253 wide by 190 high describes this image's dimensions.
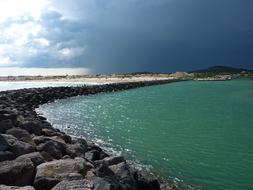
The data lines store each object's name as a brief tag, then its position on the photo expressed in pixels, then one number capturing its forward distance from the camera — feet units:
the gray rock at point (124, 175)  21.34
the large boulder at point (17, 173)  19.33
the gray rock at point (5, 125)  30.80
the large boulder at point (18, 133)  28.70
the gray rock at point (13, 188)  16.92
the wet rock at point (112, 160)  25.21
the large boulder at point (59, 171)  18.48
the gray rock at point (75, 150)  27.75
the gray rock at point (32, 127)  34.42
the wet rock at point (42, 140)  28.23
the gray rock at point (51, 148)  25.51
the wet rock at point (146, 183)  23.39
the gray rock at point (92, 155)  28.26
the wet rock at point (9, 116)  34.53
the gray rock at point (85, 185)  15.98
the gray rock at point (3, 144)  23.73
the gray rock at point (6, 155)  22.76
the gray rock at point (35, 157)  21.48
